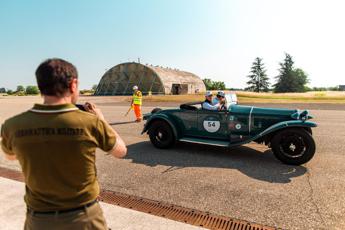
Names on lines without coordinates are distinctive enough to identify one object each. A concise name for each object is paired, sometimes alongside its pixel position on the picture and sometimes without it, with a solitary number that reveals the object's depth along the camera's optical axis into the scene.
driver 6.37
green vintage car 5.32
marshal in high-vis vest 12.23
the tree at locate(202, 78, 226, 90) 72.59
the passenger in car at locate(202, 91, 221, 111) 6.27
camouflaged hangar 43.50
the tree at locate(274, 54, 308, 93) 65.86
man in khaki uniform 1.49
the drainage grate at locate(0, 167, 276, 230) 3.18
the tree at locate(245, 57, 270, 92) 77.94
